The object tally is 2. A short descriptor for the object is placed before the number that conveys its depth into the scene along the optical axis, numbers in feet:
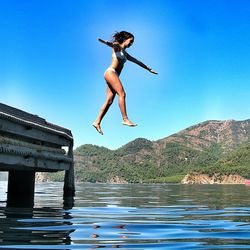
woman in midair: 18.68
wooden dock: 22.80
